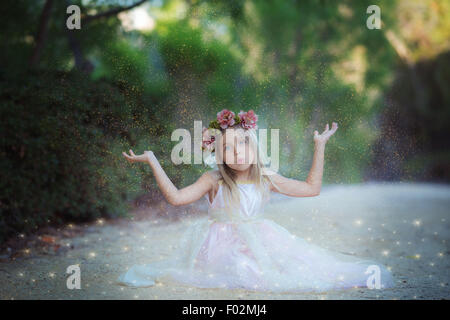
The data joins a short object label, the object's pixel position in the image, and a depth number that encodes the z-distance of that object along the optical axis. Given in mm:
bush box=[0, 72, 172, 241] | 4652
